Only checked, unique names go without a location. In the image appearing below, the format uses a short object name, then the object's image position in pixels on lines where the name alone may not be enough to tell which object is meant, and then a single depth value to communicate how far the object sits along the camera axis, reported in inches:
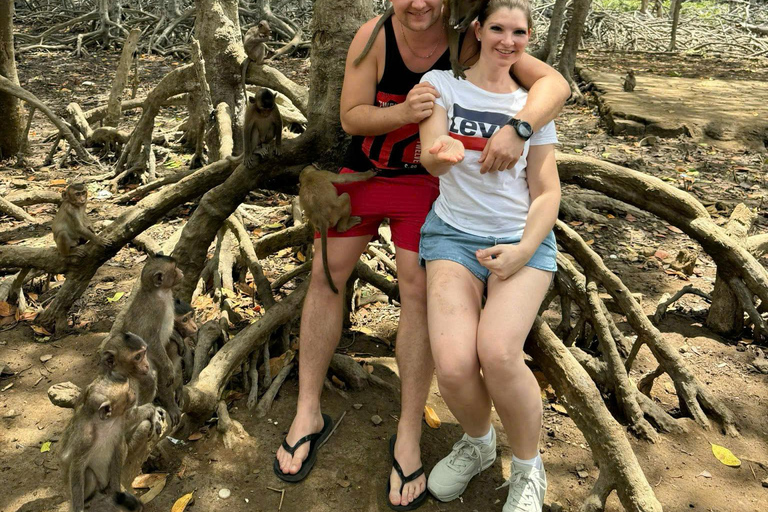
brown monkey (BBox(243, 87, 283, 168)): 174.2
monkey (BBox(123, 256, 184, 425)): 113.8
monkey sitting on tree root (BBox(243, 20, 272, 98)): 251.0
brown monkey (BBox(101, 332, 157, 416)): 97.3
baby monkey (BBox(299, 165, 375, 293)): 121.6
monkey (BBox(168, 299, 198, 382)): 127.8
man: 106.2
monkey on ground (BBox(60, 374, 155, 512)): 91.9
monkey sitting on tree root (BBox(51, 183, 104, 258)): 157.6
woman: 98.5
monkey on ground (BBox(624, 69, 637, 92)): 412.2
